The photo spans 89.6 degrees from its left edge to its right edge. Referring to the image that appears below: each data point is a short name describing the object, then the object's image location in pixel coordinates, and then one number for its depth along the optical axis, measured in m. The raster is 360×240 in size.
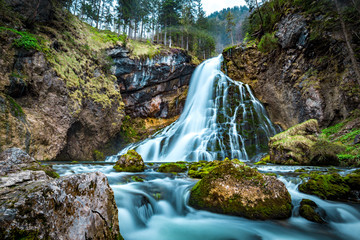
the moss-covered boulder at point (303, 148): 9.09
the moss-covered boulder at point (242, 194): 4.01
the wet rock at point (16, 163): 2.96
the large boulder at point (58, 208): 1.31
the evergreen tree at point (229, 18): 39.34
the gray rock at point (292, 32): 16.19
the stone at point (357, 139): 9.11
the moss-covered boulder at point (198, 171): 6.82
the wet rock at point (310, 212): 4.03
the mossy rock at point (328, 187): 4.74
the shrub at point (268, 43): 18.81
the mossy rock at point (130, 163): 8.30
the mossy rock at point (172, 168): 8.10
